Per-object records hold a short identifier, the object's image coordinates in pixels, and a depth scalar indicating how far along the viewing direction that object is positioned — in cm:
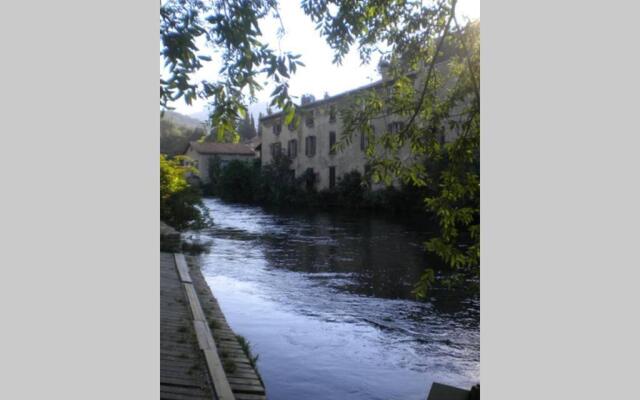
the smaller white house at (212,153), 6053
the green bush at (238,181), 4584
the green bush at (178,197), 1608
